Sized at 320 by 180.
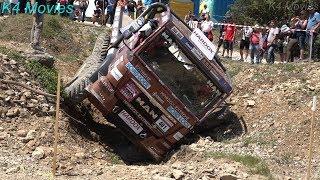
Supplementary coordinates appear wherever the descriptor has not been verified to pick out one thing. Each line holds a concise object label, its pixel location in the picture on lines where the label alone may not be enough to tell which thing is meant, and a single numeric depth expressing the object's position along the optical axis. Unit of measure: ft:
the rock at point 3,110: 32.05
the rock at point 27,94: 34.40
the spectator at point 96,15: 72.98
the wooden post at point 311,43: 45.60
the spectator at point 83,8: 71.52
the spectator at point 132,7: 64.75
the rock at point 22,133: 30.58
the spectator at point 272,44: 51.78
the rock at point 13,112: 32.12
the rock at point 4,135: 29.66
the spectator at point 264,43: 54.70
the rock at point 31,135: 30.36
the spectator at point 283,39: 51.72
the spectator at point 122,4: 46.42
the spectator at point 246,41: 56.85
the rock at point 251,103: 41.70
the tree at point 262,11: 90.17
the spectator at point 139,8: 64.65
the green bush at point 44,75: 37.22
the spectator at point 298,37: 48.98
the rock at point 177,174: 26.12
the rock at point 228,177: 26.48
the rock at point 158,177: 25.03
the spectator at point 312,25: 47.21
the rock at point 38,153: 28.27
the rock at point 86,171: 26.86
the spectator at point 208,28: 57.31
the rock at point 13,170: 25.70
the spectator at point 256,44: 53.93
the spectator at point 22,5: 61.41
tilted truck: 33.19
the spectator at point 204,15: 63.94
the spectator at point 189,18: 66.82
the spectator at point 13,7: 63.46
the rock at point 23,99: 33.81
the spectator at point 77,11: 72.52
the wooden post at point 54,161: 25.91
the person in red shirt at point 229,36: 58.18
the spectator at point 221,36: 59.72
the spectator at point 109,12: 65.03
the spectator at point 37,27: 39.52
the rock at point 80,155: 29.48
